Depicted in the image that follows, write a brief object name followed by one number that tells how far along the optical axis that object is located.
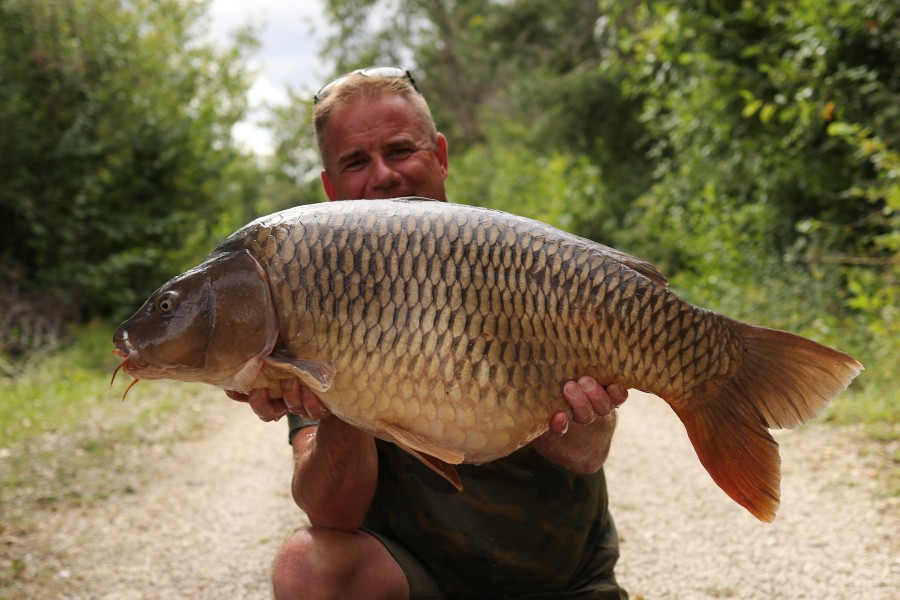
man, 1.81
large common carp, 1.42
